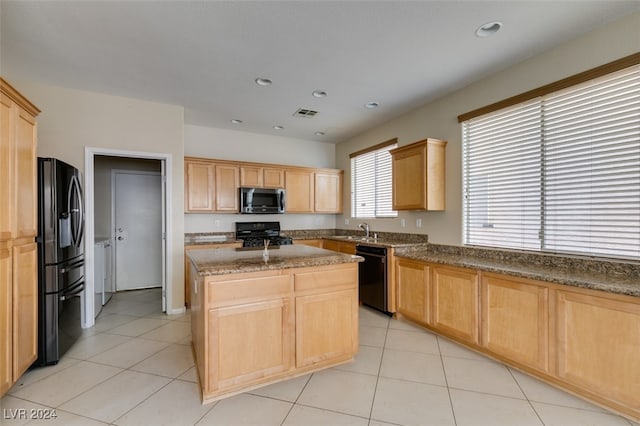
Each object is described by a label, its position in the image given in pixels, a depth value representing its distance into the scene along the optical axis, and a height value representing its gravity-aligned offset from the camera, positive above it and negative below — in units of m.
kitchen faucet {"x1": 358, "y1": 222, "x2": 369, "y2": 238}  4.93 -0.27
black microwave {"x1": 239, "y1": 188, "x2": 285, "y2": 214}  4.81 +0.21
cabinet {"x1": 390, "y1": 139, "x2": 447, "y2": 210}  3.55 +0.47
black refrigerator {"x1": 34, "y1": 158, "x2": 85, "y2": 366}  2.48 -0.40
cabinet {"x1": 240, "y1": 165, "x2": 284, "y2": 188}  4.89 +0.62
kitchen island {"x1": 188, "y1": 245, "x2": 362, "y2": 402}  2.01 -0.79
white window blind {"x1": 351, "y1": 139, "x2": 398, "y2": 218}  4.74 +0.53
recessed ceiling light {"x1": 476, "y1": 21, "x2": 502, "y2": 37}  2.25 +1.45
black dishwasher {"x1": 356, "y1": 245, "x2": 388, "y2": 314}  3.79 -0.89
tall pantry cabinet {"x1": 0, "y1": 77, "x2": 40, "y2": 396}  1.99 -0.17
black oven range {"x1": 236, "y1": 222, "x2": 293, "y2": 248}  4.95 -0.37
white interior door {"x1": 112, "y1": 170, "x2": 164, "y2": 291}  5.04 -0.27
